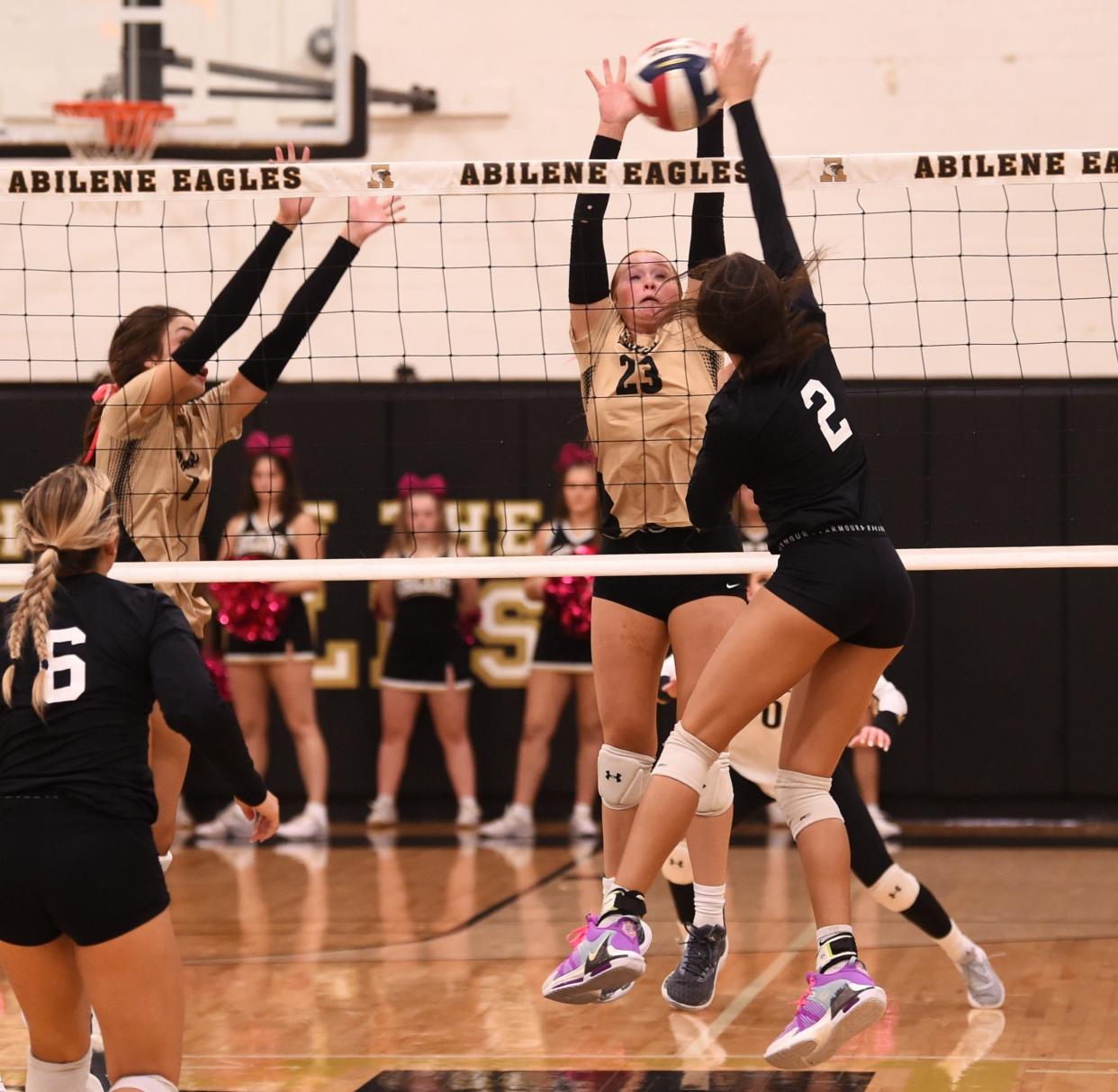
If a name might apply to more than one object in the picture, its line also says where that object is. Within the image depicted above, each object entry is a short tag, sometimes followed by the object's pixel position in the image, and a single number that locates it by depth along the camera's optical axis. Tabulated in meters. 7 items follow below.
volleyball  10.16
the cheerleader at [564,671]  18.69
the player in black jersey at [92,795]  7.05
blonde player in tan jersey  10.03
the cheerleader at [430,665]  19.31
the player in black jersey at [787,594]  8.30
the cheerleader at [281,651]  18.92
